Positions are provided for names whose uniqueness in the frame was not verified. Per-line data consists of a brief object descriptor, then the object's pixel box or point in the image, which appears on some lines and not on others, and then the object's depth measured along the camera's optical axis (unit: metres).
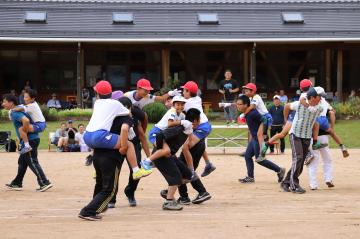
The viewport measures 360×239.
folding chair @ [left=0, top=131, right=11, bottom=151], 23.64
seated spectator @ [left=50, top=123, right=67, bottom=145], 23.58
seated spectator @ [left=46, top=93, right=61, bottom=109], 32.81
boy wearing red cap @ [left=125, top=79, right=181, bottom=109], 12.15
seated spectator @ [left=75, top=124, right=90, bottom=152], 23.69
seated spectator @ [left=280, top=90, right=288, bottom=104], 30.64
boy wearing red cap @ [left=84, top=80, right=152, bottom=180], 10.38
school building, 34.50
